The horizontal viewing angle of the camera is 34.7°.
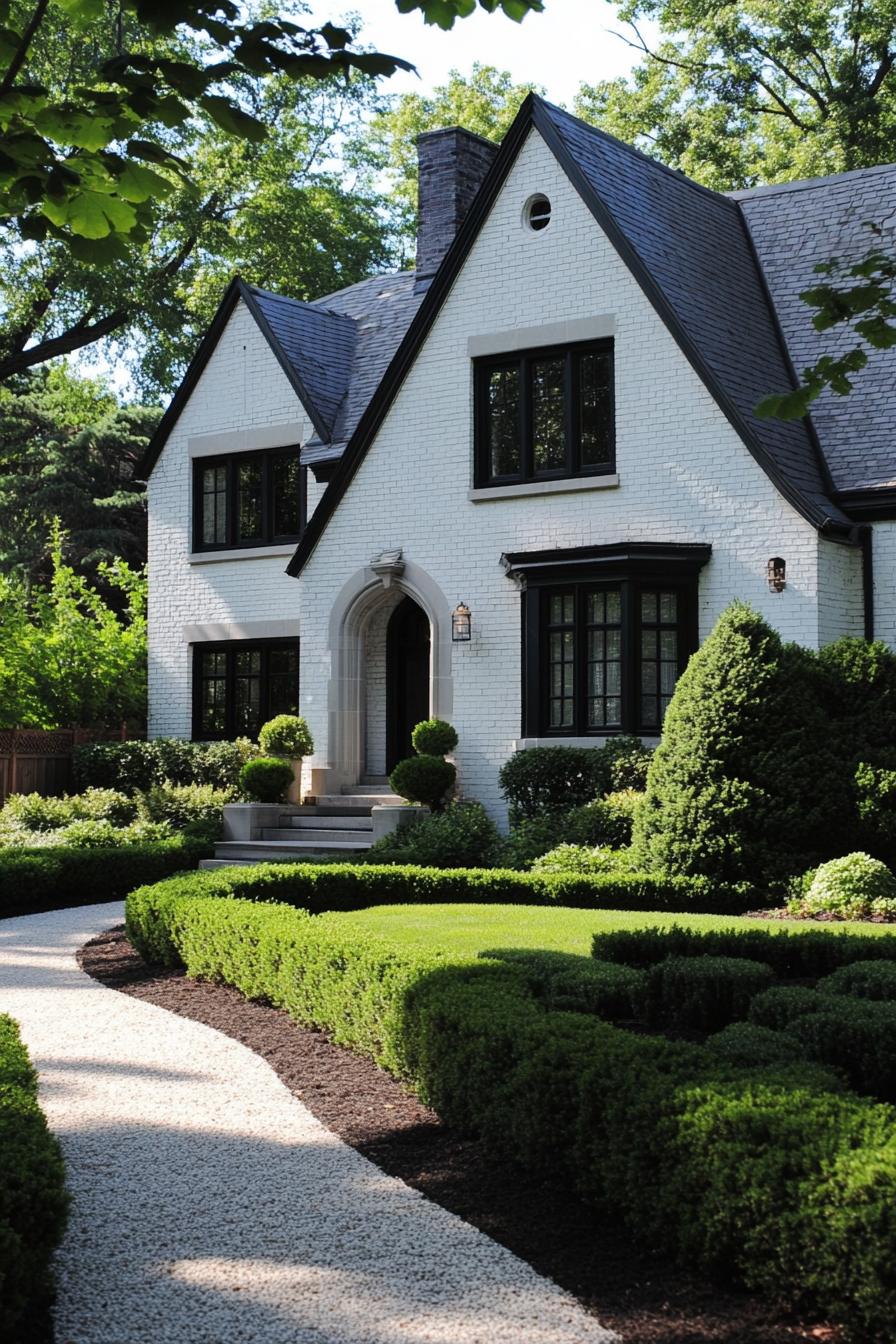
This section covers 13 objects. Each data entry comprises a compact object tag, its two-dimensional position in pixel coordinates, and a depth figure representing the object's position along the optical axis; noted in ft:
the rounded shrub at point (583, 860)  48.21
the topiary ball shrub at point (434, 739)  60.49
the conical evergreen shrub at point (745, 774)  44.83
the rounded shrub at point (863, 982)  26.16
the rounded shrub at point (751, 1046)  19.88
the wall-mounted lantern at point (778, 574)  54.44
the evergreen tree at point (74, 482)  117.70
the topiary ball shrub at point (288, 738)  65.92
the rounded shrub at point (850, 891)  41.47
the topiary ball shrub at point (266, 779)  63.10
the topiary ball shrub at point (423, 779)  58.85
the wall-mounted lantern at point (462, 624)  61.57
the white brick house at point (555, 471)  56.24
